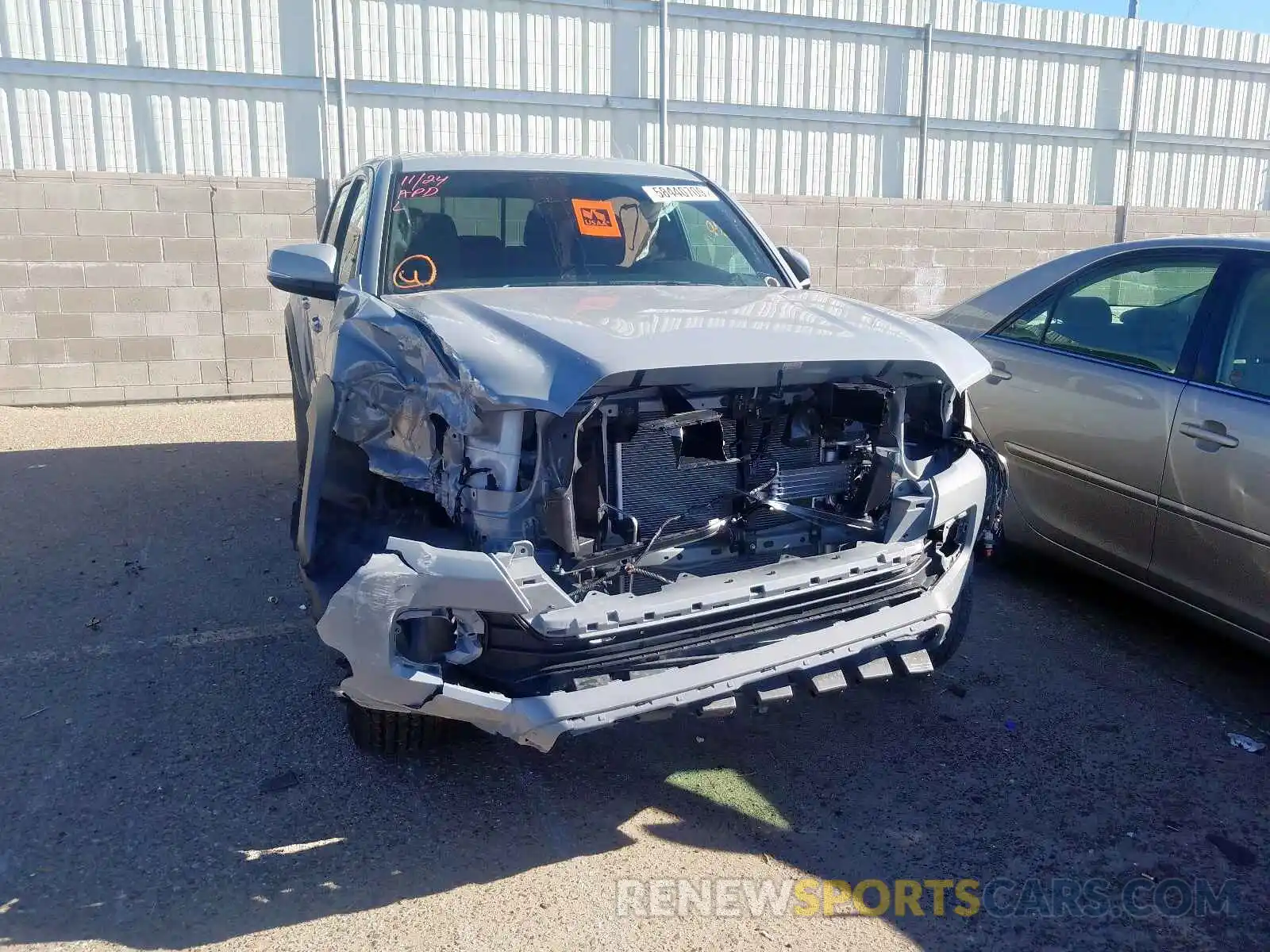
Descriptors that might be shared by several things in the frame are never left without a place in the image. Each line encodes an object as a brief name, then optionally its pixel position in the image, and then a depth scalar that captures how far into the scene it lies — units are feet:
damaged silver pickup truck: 8.57
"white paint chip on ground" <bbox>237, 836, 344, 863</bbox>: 9.51
